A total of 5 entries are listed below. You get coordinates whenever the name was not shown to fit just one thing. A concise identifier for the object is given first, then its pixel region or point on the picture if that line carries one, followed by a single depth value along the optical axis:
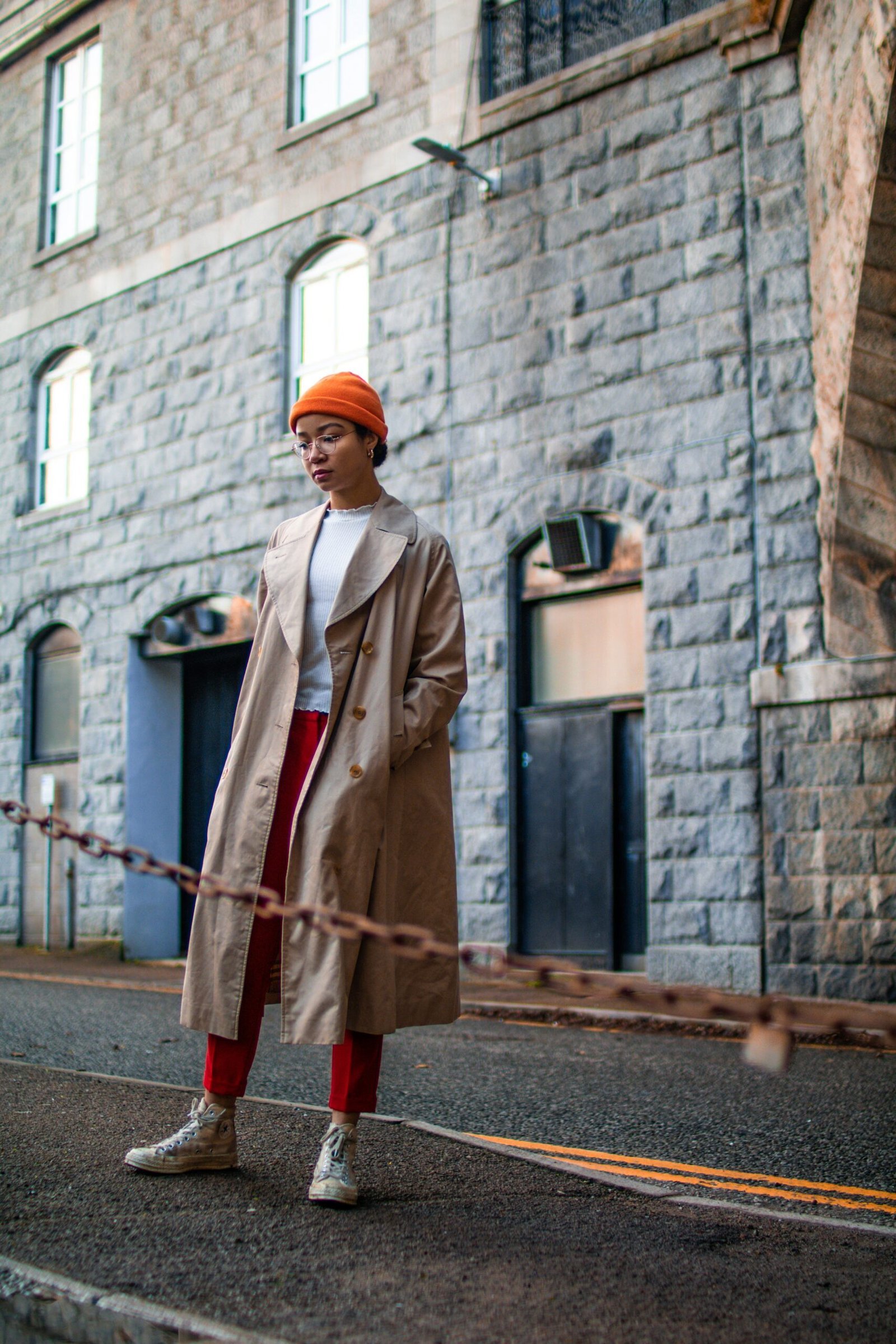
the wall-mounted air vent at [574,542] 10.32
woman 3.41
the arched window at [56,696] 14.91
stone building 9.00
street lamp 10.87
